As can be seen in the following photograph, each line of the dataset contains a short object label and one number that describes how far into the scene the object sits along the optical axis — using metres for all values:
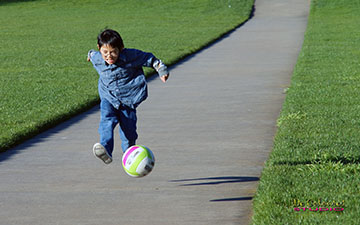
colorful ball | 13.45
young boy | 14.26
